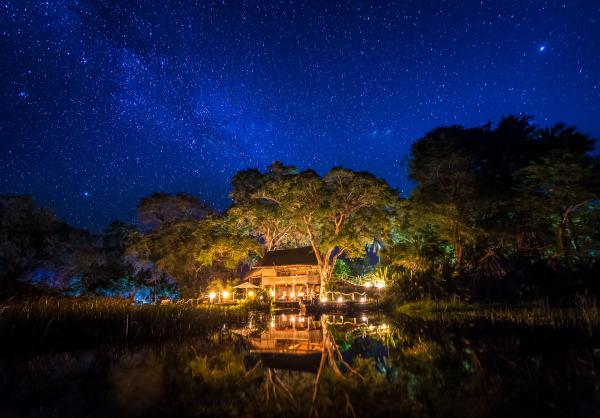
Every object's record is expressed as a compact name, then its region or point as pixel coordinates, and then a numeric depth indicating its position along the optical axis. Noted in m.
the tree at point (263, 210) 27.36
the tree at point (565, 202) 15.56
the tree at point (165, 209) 31.50
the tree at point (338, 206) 24.34
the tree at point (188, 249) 28.16
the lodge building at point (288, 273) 28.52
